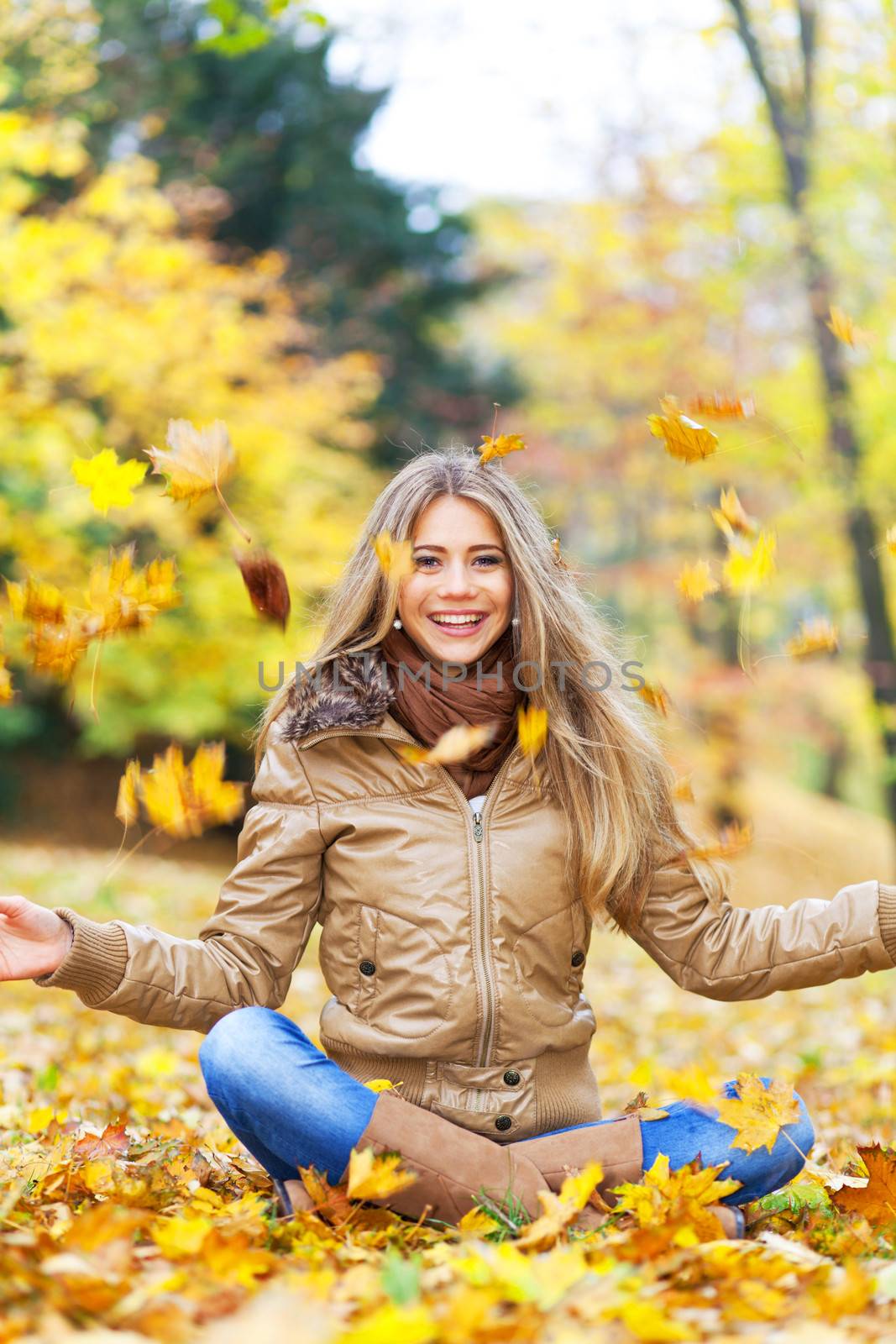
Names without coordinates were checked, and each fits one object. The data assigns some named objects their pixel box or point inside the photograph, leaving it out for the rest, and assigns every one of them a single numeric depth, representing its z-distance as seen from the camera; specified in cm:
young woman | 223
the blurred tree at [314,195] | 1257
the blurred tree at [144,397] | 772
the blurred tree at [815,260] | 835
